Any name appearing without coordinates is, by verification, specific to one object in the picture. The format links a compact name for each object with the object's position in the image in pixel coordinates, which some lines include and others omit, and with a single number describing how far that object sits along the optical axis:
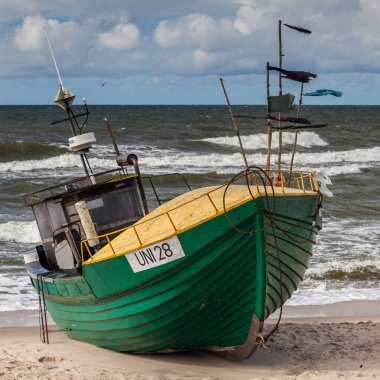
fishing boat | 15.80
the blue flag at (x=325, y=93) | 19.43
